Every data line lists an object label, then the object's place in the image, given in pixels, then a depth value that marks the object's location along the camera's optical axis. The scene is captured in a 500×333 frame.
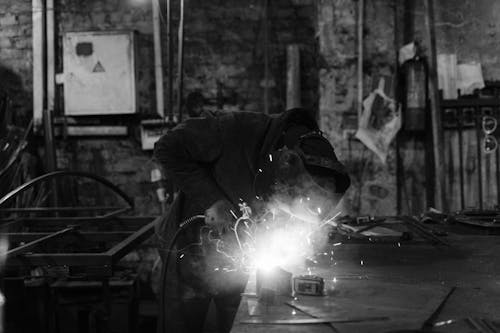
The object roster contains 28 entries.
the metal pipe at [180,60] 4.89
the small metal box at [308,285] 1.88
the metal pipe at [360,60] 4.95
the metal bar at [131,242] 2.63
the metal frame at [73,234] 2.51
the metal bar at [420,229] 2.85
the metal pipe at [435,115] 4.91
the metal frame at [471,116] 4.95
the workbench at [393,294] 1.57
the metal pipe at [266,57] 5.60
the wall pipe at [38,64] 5.70
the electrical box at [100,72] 5.57
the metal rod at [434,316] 1.54
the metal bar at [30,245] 2.55
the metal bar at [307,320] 1.58
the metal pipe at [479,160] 4.97
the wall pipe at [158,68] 5.67
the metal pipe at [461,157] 5.02
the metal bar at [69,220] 3.81
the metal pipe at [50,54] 5.75
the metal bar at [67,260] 2.50
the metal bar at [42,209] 3.53
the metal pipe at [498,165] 4.97
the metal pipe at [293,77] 5.52
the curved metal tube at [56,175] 3.19
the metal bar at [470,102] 4.93
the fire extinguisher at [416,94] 4.87
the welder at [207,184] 2.74
